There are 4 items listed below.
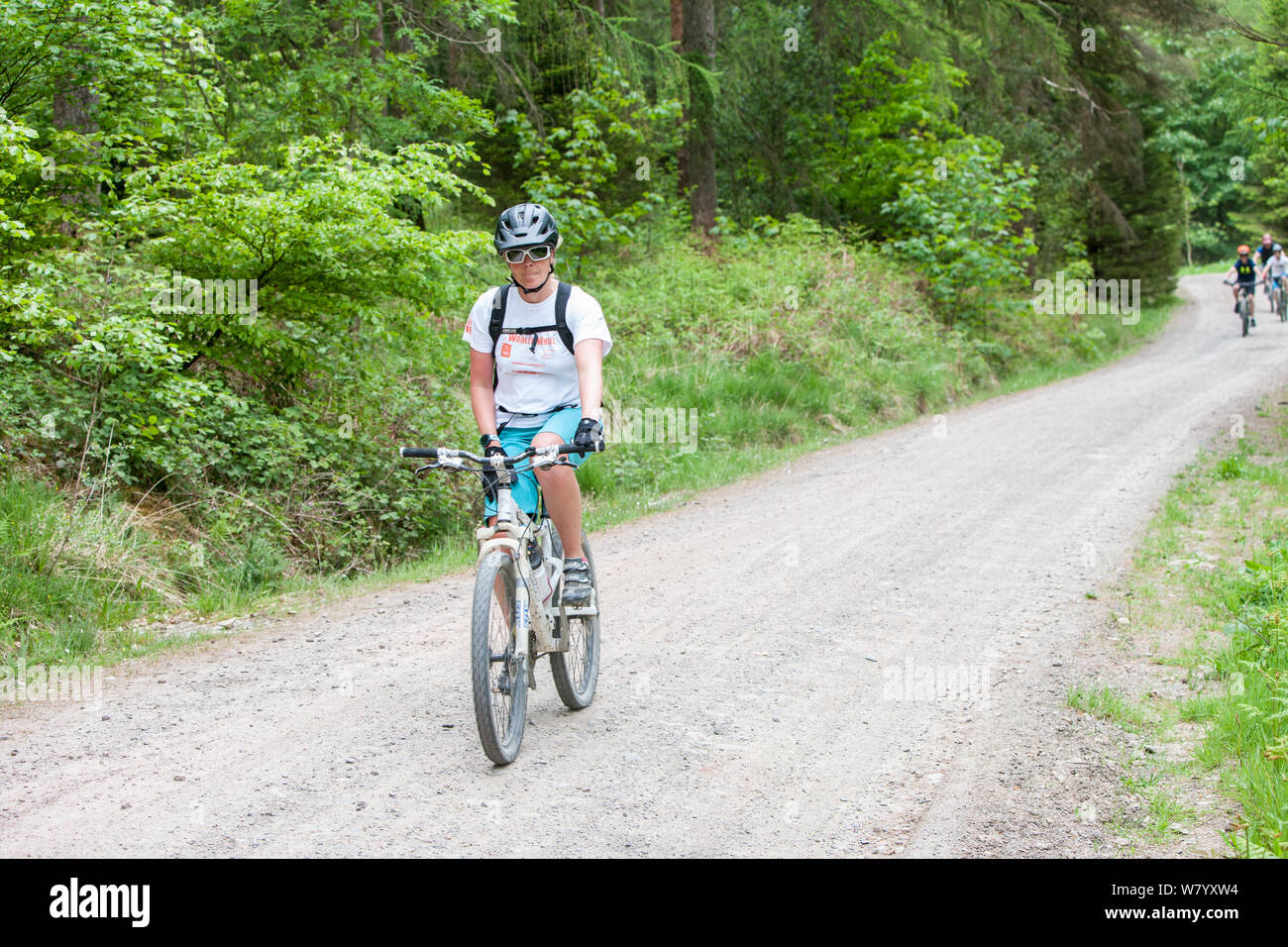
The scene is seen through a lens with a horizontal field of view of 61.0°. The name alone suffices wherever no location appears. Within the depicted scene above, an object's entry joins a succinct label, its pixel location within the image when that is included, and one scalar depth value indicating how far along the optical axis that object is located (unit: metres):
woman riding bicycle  4.90
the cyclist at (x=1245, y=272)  25.97
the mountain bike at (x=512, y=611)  4.44
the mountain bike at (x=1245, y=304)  26.03
